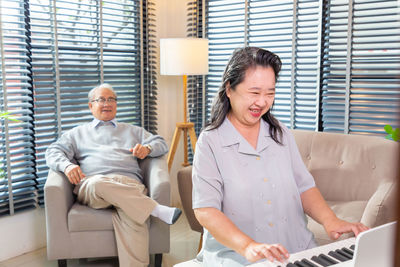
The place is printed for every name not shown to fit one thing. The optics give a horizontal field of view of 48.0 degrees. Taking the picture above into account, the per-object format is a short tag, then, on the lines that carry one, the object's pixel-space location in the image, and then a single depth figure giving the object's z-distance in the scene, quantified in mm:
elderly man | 2664
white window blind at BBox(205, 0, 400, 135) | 3013
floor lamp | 3314
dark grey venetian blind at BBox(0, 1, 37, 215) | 2939
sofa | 2459
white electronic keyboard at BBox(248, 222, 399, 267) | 894
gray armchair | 2654
